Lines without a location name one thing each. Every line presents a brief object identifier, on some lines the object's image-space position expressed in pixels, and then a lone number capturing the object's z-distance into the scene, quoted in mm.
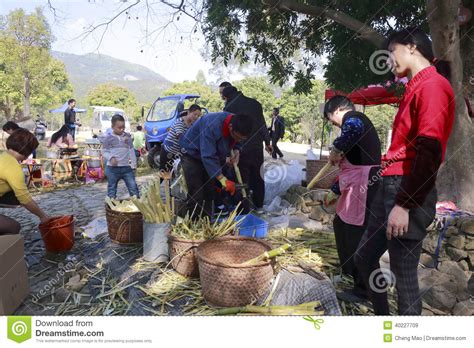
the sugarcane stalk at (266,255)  2603
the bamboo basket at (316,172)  5812
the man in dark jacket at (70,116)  9367
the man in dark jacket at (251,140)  5520
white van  18984
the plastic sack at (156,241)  3535
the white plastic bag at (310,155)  7398
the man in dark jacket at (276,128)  11961
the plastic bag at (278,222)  4559
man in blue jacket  3443
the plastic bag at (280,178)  6797
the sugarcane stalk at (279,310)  2369
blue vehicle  10997
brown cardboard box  2912
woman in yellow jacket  3480
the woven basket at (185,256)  3102
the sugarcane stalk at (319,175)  3350
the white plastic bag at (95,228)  5011
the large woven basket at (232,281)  2455
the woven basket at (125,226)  4070
